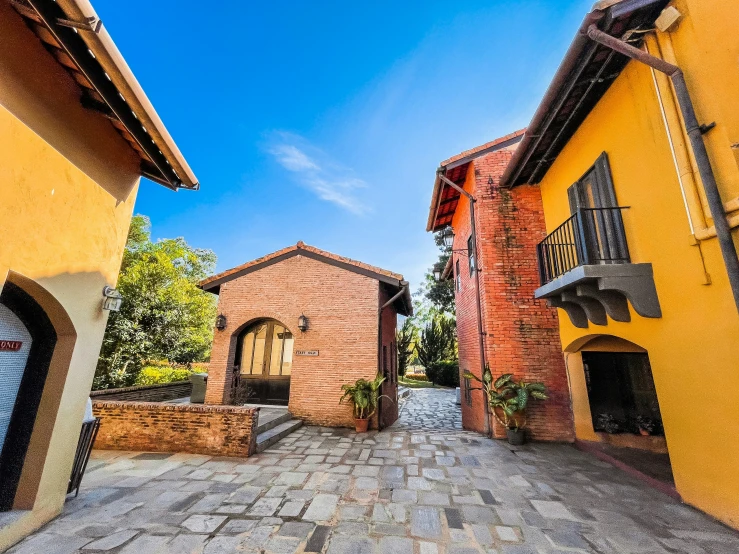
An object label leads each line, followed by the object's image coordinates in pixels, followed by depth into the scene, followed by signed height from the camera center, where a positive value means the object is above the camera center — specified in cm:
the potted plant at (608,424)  580 -120
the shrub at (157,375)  1205 -93
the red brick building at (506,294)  641 +156
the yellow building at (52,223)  259 +128
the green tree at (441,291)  1805 +428
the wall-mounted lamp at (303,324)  850 +89
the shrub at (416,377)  2333 -150
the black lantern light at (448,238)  889 +355
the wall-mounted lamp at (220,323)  893 +91
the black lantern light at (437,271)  1026 +295
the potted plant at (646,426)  562 -117
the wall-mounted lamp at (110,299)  373 +65
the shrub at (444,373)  1989 -95
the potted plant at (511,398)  602 -78
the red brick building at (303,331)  812 +73
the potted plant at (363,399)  734 -102
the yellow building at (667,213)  313 +191
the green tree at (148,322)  1184 +131
